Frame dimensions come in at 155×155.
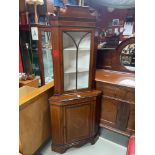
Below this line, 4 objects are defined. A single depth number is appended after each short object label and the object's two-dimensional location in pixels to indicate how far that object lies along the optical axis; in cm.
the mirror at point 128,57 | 209
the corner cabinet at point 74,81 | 169
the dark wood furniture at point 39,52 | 279
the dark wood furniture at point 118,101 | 192
